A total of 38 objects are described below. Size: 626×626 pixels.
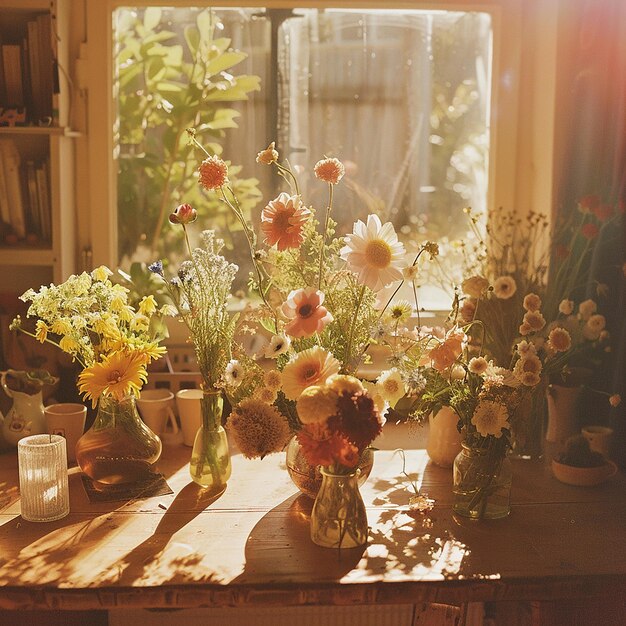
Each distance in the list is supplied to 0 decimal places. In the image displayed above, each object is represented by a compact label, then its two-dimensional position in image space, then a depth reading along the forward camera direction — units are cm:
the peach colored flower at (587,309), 188
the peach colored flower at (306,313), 142
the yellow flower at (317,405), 131
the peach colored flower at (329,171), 151
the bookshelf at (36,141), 207
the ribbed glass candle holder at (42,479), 158
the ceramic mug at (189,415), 200
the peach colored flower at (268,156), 153
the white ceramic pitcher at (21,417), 190
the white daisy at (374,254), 149
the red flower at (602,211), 191
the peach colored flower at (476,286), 168
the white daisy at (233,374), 159
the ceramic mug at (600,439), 187
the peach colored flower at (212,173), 155
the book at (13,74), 206
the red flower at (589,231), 193
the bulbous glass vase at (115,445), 170
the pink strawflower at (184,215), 161
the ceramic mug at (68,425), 190
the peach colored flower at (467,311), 185
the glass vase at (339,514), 147
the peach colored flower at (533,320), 168
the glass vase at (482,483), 161
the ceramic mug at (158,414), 200
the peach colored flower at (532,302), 168
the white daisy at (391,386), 157
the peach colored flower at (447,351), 152
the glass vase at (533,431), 190
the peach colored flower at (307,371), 143
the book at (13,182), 211
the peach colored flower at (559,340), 166
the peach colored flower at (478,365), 155
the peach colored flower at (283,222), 149
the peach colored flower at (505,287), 181
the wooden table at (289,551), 137
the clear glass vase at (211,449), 174
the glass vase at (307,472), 165
